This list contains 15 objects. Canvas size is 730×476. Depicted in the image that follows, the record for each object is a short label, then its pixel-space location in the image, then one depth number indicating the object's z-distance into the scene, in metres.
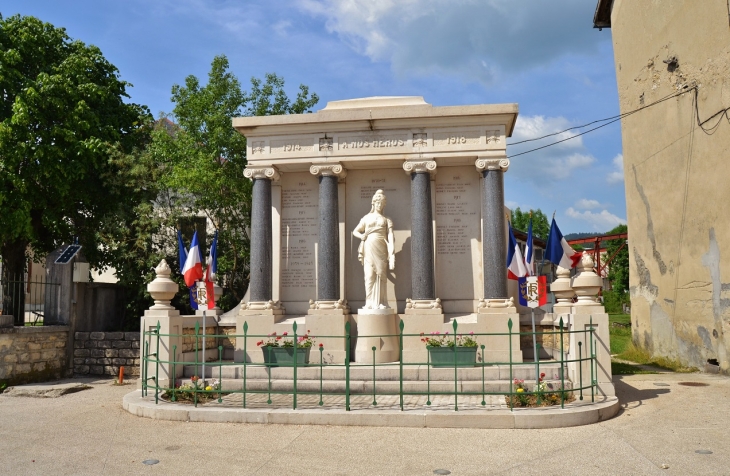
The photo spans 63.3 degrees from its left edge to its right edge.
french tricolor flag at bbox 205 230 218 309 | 11.68
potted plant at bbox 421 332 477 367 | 11.02
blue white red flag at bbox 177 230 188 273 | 12.49
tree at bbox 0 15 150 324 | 15.64
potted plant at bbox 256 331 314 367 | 11.37
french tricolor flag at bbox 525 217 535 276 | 11.95
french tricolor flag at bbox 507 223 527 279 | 11.88
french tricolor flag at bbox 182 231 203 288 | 11.45
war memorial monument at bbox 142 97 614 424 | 12.55
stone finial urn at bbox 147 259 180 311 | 10.61
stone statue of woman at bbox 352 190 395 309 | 12.55
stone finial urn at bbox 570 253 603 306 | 9.93
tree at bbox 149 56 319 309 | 17.56
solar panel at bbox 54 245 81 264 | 14.69
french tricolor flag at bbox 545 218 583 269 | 12.10
